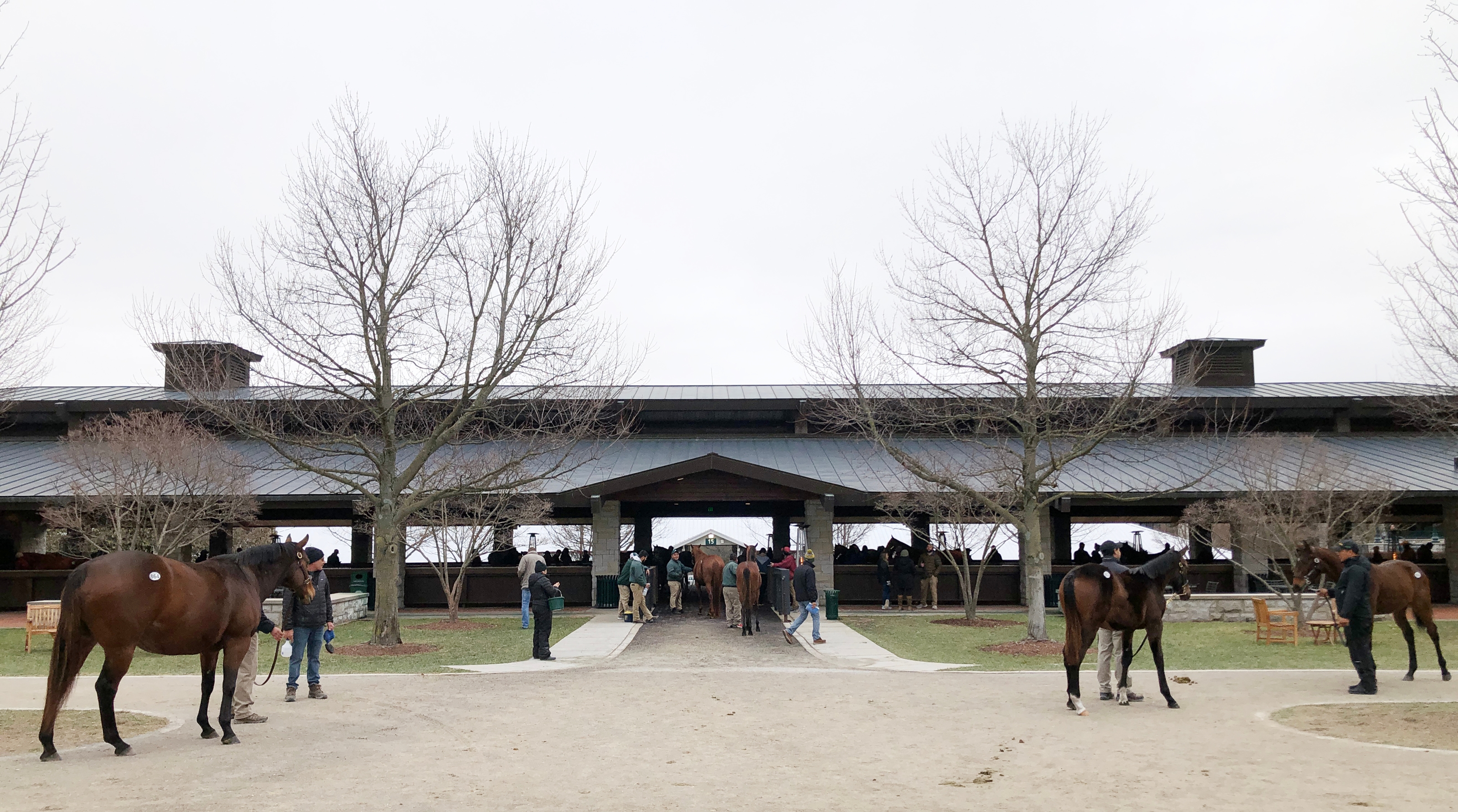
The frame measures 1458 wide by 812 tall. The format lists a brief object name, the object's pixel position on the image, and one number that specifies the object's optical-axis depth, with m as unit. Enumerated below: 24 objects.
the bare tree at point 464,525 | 22.78
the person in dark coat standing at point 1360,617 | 11.68
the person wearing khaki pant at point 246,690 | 10.18
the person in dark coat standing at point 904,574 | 26.58
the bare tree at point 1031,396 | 17.97
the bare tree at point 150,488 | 19.52
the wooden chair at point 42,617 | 18.27
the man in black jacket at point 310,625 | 11.73
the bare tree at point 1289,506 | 21.00
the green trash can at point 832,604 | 22.98
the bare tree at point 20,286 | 10.05
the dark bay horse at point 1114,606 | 10.66
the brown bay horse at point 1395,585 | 12.60
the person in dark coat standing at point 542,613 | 15.97
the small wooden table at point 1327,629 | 17.44
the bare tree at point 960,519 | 23.31
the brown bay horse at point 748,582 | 20.11
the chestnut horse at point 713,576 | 24.70
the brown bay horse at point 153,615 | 8.48
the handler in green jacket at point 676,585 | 25.95
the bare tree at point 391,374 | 17.86
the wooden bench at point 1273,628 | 17.92
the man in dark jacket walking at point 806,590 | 18.11
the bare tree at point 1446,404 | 10.05
